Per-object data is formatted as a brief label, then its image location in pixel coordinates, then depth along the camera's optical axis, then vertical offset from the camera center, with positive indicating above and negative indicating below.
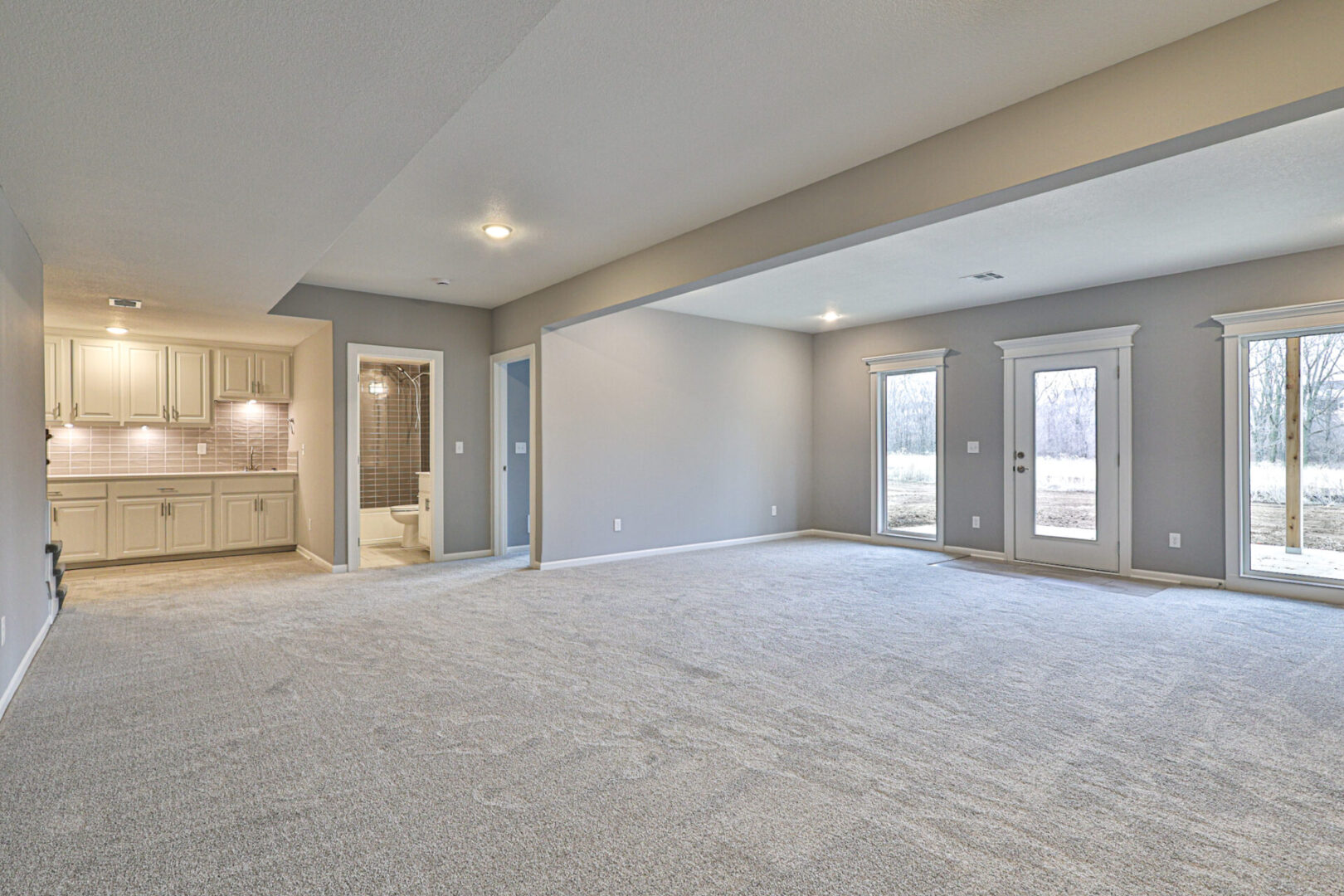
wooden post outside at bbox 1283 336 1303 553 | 5.21 -0.02
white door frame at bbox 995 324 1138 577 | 5.93 +0.54
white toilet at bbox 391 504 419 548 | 7.96 -0.86
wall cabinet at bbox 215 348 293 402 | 7.21 +0.78
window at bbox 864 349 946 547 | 7.48 -0.02
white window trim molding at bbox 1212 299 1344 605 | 5.18 -0.04
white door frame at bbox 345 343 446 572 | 6.18 +0.14
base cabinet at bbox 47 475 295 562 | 6.25 -0.63
